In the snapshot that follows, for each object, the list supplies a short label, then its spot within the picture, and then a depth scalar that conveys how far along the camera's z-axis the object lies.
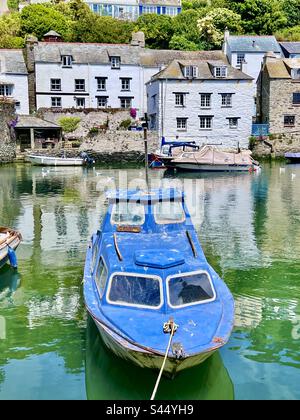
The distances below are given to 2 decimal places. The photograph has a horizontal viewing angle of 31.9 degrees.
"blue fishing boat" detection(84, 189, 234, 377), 10.35
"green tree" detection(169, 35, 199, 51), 76.69
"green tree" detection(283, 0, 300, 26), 84.25
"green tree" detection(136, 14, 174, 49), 80.12
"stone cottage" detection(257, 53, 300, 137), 61.31
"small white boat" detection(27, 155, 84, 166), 53.24
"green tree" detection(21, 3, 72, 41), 77.06
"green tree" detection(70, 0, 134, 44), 75.25
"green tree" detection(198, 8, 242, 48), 77.81
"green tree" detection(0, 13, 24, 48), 74.12
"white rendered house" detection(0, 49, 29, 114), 62.25
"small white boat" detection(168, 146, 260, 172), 49.56
